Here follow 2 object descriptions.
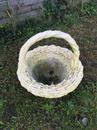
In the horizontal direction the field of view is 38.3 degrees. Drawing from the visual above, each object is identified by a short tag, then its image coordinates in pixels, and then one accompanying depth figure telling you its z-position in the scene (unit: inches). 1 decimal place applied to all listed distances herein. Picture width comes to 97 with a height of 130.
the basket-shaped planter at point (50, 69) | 47.3
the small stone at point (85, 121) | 50.1
